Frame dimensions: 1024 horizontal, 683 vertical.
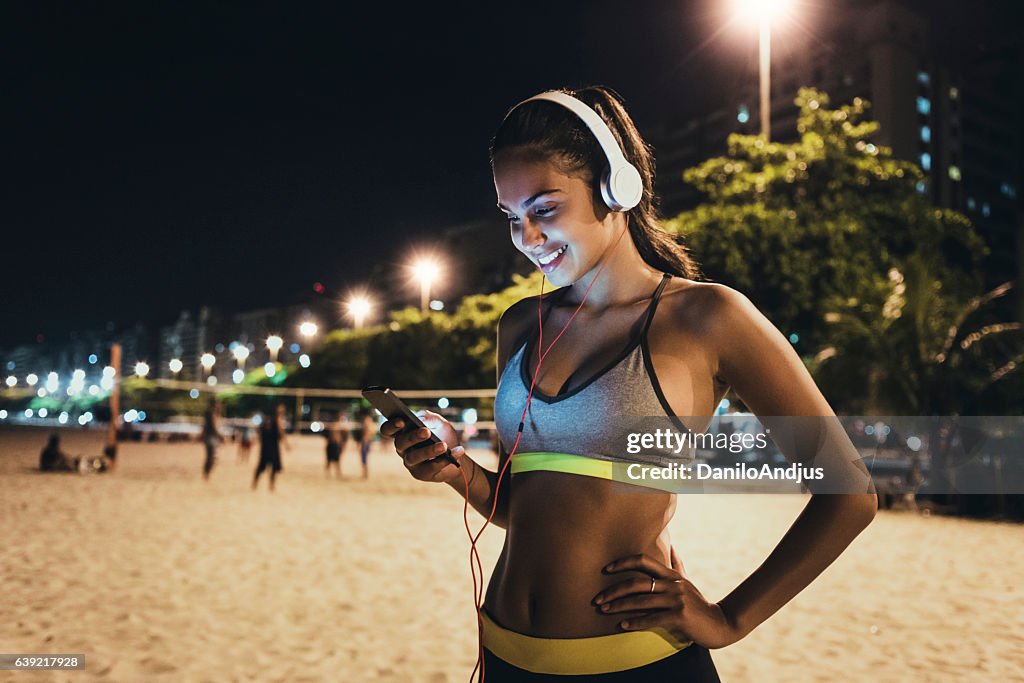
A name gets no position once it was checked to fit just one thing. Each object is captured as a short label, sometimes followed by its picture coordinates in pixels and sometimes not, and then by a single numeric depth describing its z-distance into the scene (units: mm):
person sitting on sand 18609
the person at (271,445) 15266
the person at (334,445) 19469
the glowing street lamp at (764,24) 16078
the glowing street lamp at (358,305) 37031
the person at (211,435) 17266
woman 1275
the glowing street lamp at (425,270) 25125
